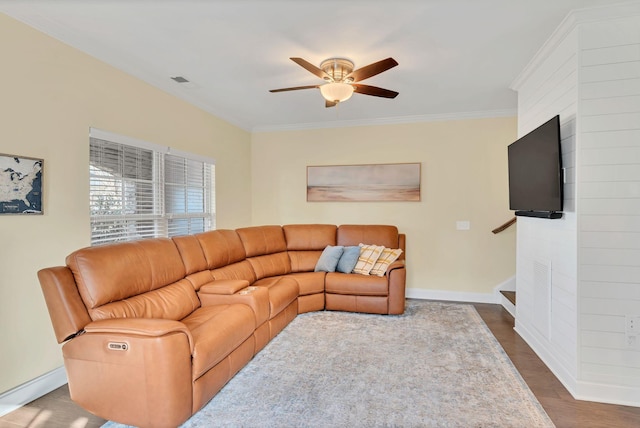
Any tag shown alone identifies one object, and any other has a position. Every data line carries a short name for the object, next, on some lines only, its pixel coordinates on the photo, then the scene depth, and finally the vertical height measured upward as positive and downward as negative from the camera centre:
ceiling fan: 2.58 +1.12
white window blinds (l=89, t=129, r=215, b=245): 2.90 +0.22
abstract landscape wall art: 4.90 +0.44
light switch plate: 4.70 -0.21
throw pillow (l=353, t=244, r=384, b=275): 4.25 -0.63
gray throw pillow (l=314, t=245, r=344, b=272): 4.36 -0.67
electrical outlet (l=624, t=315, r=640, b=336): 2.19 -0.78
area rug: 2.04 -1.31
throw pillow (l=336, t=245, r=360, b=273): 4.30 -0.66
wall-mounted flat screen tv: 2.43 +0.33
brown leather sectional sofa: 1.86 -0.81
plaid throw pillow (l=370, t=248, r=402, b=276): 4.19 -0.66
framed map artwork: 2.17 +0.18
